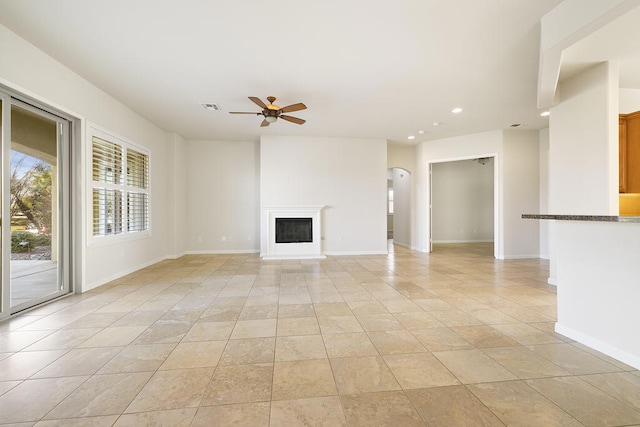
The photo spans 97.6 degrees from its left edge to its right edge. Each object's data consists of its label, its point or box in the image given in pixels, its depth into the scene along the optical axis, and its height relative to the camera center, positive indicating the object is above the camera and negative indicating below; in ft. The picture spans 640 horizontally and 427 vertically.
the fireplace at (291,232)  22.94 -1.48
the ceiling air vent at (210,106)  16.29 +6.46
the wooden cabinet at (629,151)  10.71 +2.40
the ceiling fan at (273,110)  13.92 +5.42
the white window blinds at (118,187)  14.69 +1.67
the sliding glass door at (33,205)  10.06 +0.43
